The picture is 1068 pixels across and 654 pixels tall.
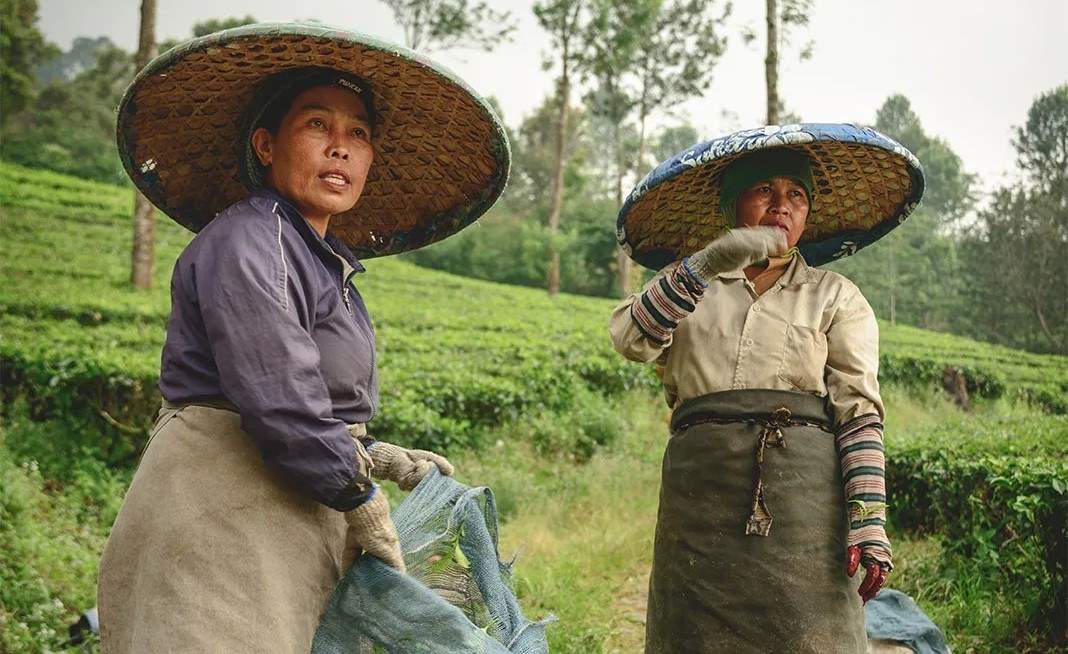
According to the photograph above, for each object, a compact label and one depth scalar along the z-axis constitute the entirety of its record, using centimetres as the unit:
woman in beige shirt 206
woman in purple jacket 148
